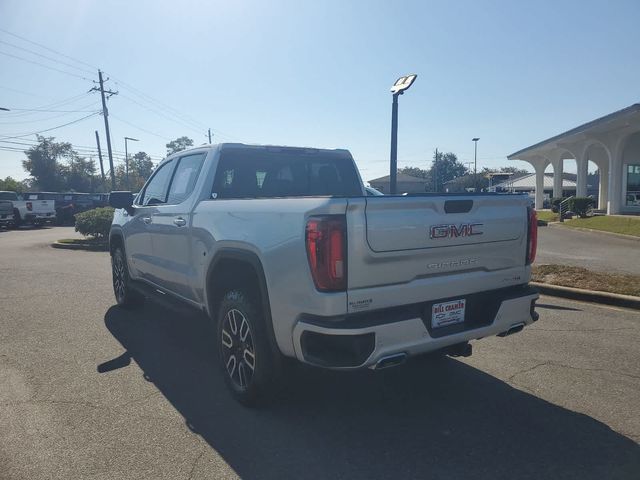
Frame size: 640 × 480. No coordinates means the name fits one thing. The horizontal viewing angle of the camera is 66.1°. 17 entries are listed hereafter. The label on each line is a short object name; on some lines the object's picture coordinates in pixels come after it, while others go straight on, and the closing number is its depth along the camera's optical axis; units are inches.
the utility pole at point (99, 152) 1695.3
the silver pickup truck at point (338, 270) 113.3
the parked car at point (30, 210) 1066.4
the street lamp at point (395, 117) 365.7
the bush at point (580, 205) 1030.4
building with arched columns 924.0
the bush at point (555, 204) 1167.6
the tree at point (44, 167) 3316.9
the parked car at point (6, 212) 1031.1
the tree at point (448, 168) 4050.2
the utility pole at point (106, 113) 1460.4
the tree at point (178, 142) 4214.8
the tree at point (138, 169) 3567.9
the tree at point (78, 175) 3518.0
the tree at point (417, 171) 4822.8
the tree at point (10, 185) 2811.8
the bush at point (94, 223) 606.9
